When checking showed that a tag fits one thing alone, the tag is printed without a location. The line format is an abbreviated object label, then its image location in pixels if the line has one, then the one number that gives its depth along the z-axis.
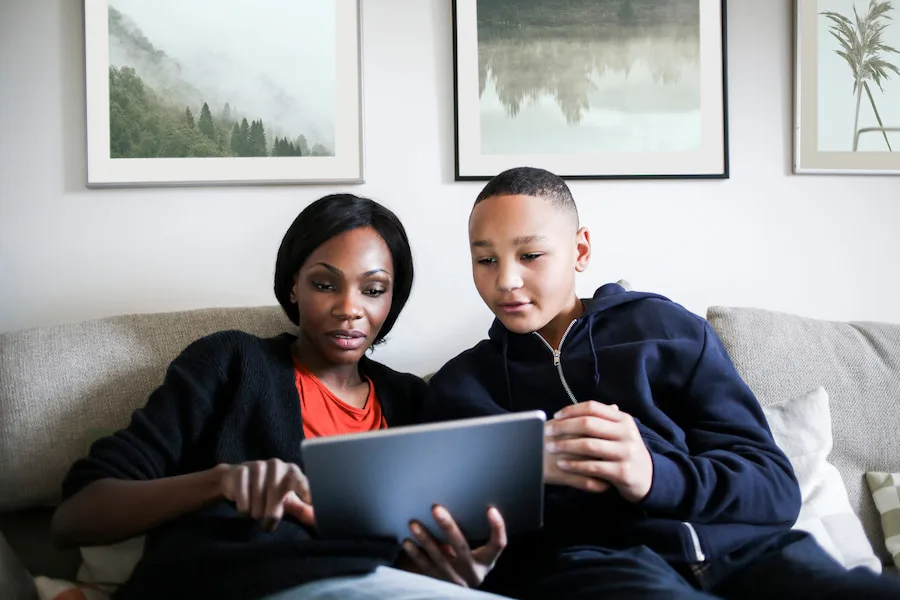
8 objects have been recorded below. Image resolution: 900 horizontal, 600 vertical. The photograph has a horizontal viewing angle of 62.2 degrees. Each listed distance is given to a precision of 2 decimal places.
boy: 1.05
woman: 0.99
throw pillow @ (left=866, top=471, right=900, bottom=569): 1.51
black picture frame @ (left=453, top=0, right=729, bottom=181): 1.94
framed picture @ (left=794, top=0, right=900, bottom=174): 2.01
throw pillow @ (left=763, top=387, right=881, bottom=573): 1.43
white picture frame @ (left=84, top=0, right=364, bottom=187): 1.84
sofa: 1.38
